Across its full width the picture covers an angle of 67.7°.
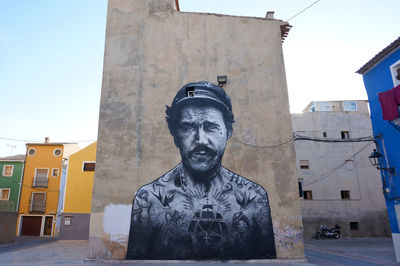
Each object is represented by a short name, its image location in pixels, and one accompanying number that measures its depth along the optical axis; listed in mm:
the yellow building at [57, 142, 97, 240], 23219
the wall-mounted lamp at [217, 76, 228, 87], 13047
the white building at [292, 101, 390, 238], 25641
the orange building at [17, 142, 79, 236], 30844
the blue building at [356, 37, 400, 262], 11805
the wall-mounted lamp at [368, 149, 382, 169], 12828
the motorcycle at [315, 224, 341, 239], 24636
